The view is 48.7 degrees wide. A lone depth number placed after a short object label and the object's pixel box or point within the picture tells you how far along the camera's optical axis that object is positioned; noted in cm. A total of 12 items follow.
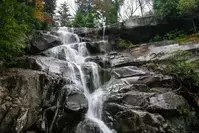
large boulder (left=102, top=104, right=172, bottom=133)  780
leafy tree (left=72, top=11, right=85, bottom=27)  2122
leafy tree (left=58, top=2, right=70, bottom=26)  3016
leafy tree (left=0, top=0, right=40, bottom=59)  802
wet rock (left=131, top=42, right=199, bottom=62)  1286
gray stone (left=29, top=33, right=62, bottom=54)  1311
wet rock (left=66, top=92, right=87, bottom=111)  807
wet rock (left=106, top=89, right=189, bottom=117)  873
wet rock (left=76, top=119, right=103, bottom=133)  784
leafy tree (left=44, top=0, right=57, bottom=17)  2227
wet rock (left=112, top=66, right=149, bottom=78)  1123
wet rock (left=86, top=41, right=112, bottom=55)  1459
